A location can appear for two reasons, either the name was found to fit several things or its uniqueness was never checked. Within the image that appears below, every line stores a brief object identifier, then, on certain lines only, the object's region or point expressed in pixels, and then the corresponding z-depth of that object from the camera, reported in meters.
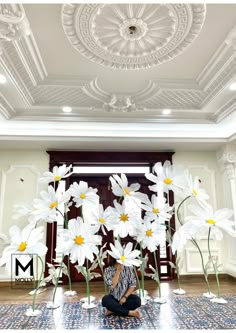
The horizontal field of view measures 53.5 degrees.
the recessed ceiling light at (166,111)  3.72
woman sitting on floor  2.61
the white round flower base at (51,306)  2.98
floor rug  2.48
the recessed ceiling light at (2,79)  2.71
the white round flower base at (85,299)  3.21
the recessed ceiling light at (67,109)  3.64
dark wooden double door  4.85
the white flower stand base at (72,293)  3.62
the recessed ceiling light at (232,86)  2.89
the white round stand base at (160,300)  2.97
